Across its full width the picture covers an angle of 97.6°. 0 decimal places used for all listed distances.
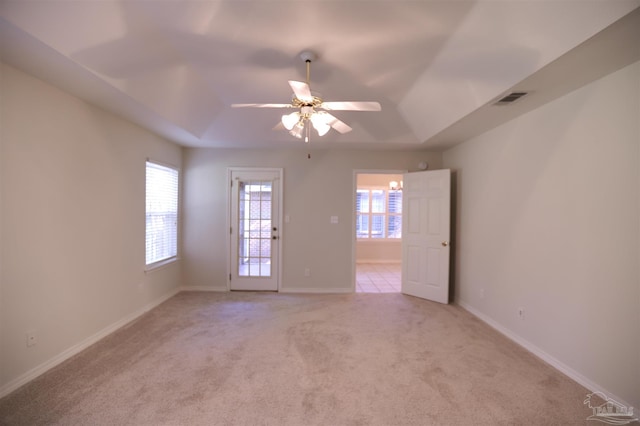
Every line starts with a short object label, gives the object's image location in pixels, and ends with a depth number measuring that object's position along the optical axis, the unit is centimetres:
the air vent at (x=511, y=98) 241
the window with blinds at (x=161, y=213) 381
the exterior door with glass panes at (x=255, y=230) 469
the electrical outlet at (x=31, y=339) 219
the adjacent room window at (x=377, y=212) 771
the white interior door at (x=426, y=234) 419
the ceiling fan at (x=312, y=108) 203
